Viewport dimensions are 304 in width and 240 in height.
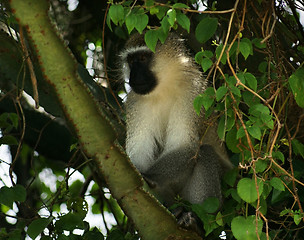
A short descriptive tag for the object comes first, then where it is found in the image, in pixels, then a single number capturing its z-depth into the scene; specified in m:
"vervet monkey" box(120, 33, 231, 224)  9.09
